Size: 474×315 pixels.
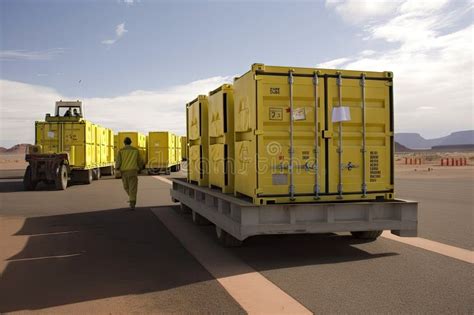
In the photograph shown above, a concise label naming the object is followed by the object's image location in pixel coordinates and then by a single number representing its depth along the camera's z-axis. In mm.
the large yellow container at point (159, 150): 29652
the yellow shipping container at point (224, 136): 7879
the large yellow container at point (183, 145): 43862
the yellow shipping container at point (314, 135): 6605
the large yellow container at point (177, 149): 35125
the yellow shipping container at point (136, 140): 29225
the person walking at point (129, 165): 12195
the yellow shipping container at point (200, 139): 9484
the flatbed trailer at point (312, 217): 6316
